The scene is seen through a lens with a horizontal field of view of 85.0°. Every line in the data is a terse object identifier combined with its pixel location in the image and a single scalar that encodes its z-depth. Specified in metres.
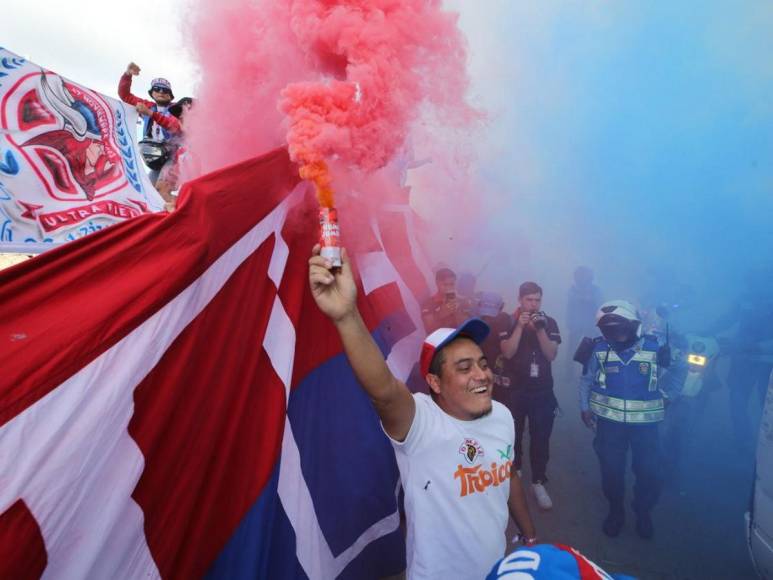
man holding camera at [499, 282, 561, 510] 3.68
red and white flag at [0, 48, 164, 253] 2.67
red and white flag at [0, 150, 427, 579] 1.02
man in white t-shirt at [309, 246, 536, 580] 1.50
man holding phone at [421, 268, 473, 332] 3.40
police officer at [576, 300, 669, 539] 3.24
